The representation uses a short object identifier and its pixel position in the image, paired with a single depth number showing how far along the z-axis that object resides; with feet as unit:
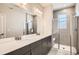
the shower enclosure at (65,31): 7.84
